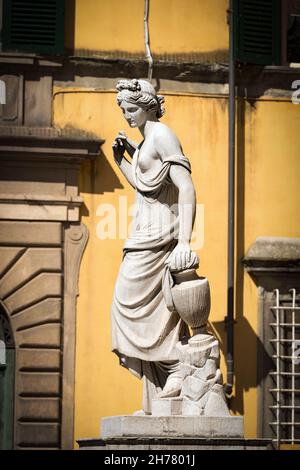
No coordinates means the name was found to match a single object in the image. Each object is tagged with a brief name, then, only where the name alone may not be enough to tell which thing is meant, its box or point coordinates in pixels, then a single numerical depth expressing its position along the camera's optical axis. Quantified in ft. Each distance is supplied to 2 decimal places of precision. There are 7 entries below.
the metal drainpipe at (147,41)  62.64
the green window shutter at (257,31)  63.82
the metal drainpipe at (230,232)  61.46
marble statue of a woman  43.50
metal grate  61.72
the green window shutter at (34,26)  62.28
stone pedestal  41.83
